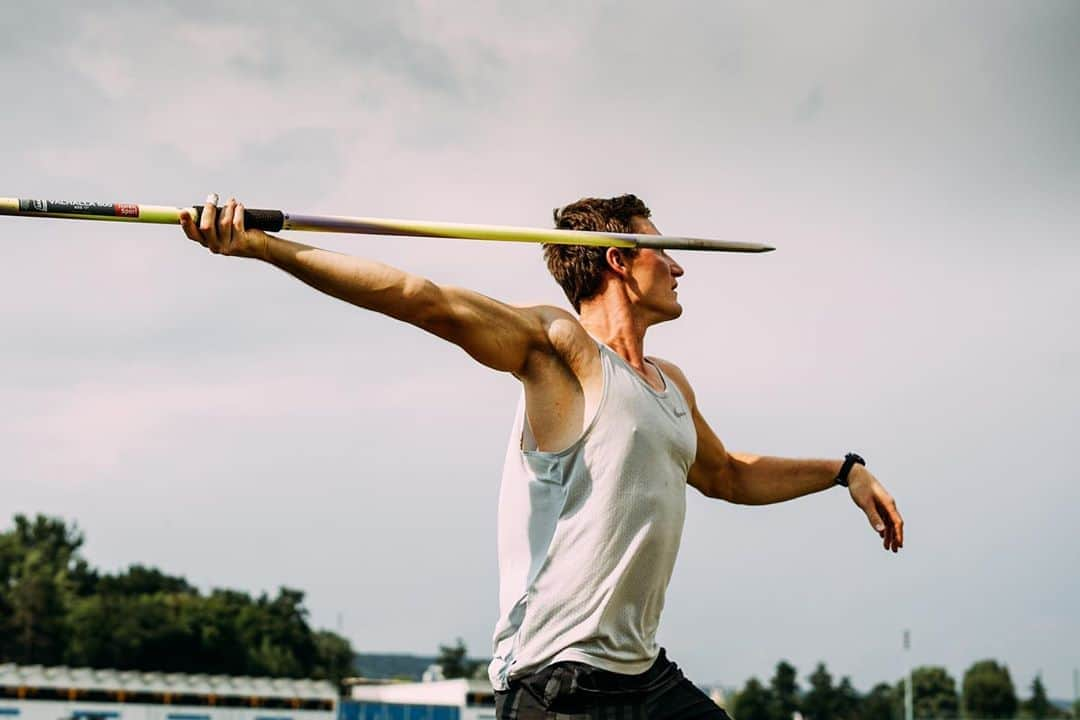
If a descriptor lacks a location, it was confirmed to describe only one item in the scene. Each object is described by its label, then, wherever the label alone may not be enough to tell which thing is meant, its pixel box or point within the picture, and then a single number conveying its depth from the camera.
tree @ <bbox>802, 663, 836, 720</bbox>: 113.19
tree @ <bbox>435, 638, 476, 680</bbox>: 122.25
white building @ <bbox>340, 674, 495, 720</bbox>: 74.62
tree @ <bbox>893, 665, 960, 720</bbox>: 127.69
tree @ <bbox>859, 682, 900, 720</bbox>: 114.10
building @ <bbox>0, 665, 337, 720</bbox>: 71.25
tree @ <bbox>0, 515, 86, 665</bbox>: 105.62
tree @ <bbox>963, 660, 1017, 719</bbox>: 116.62
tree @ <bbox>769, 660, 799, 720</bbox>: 111.88
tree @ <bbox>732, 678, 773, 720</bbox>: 109.31
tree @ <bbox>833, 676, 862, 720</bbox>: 113.62
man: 5.67
